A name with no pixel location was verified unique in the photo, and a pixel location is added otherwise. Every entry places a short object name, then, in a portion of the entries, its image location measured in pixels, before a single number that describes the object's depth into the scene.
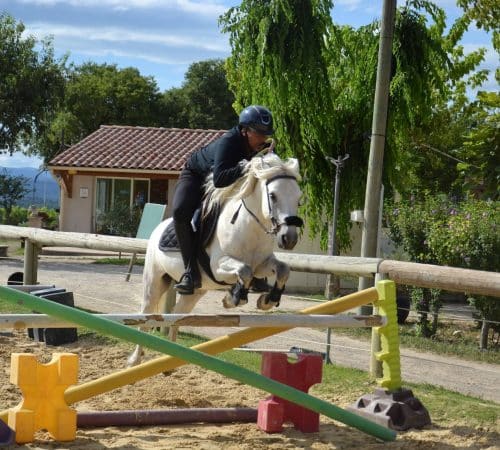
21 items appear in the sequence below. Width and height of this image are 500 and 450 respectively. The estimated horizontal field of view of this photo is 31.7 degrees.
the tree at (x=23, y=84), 27.25
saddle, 6.54
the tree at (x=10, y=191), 32.72
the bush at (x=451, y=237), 13.28
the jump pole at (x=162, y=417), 5.73
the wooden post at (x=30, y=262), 11.05
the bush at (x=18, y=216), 34.00
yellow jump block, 5.29
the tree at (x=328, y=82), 14.90
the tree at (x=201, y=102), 50.28
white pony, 5.76
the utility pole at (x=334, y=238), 15.67
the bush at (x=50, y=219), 33.34
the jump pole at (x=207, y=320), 4.95
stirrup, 6.61
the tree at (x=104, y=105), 46.34
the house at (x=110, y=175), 29.16
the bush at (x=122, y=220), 28.44
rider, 6.33
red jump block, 5.89
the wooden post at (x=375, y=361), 7.62
